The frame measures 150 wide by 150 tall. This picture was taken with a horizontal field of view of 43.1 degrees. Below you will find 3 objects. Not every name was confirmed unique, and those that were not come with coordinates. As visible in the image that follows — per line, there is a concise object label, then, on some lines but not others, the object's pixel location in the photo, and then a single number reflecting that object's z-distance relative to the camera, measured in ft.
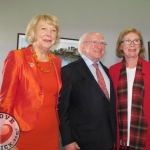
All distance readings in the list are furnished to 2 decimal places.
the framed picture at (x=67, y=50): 8.70
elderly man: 5.15
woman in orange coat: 4.44
